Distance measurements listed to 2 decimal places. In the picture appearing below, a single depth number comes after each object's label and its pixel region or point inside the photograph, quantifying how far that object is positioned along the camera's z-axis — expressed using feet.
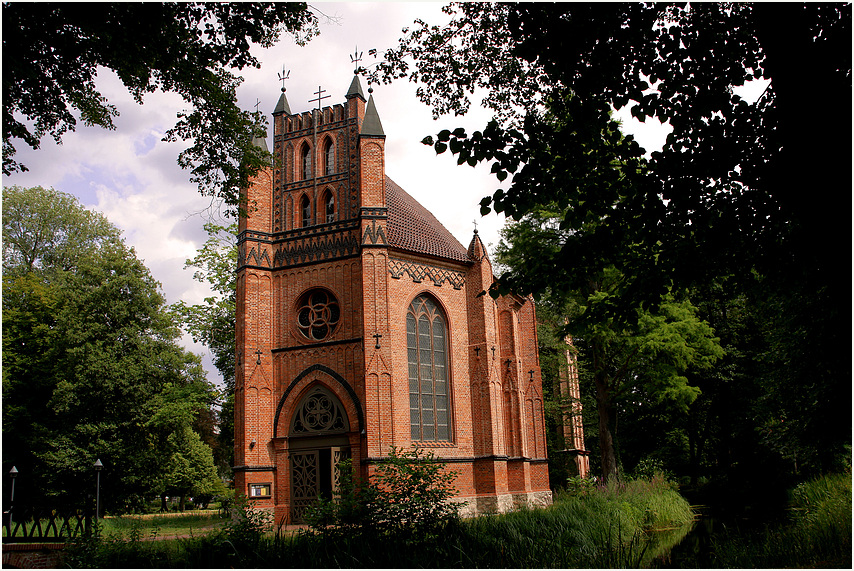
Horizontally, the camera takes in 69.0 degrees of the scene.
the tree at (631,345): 69.82
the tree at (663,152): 26.55
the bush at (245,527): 31.53
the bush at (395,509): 31.76
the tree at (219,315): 90.63
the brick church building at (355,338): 64.18
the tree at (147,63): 28.02
